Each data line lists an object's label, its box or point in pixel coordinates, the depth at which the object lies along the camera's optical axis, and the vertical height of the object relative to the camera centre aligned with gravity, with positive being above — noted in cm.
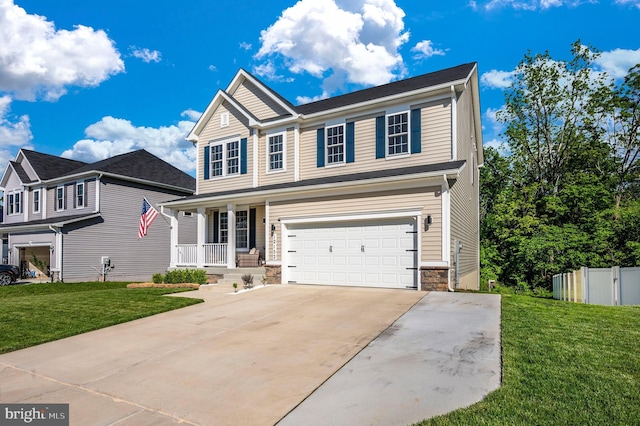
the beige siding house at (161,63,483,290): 1160 +163
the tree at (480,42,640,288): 1975 +333
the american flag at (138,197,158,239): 1647 +63
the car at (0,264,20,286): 2044 -218
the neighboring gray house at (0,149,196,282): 2192 +115
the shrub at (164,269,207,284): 1509 -173
